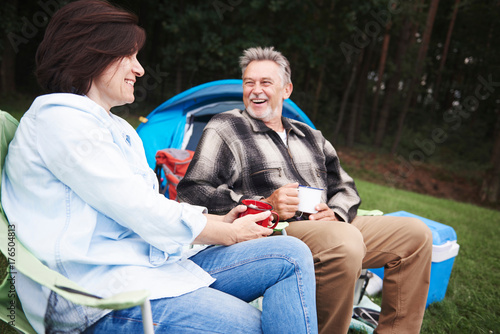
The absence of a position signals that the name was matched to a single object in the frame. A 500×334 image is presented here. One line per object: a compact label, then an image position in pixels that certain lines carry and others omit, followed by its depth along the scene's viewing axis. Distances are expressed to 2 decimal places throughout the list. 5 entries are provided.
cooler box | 2.26
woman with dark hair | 0.95
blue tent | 3.36
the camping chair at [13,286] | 0.77
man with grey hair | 1.56
